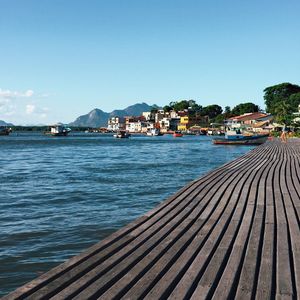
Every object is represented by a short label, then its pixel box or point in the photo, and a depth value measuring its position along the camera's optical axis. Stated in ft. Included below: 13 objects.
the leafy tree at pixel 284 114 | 260.83
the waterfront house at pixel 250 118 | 414.82
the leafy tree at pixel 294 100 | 382.42
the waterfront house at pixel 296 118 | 240.34
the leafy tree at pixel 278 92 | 476.54
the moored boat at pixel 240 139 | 228.43
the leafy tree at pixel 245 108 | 571.69
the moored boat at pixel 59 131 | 541.34
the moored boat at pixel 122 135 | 444.14
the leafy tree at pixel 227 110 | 634.43
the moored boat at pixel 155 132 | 546.01
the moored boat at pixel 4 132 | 598.75
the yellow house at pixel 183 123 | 634.43
